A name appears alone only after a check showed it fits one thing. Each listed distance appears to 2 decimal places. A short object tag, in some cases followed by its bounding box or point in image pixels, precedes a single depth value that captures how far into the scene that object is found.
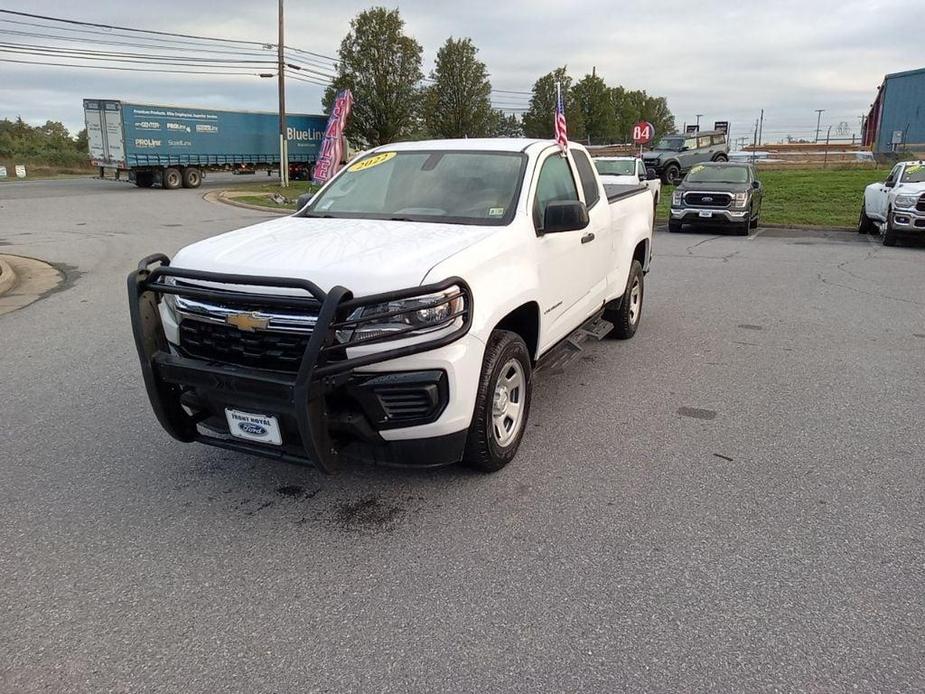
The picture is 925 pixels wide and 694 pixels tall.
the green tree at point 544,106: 50.38
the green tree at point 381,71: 42.88
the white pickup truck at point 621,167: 20.28
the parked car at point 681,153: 28.44
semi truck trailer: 30.61
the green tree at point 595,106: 58.81
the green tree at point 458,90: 46.12
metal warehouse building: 48.53
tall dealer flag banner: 27.39
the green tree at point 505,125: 51.04
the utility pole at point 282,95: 33.22
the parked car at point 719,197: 16.41
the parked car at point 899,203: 13.63
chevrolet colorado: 3.23
